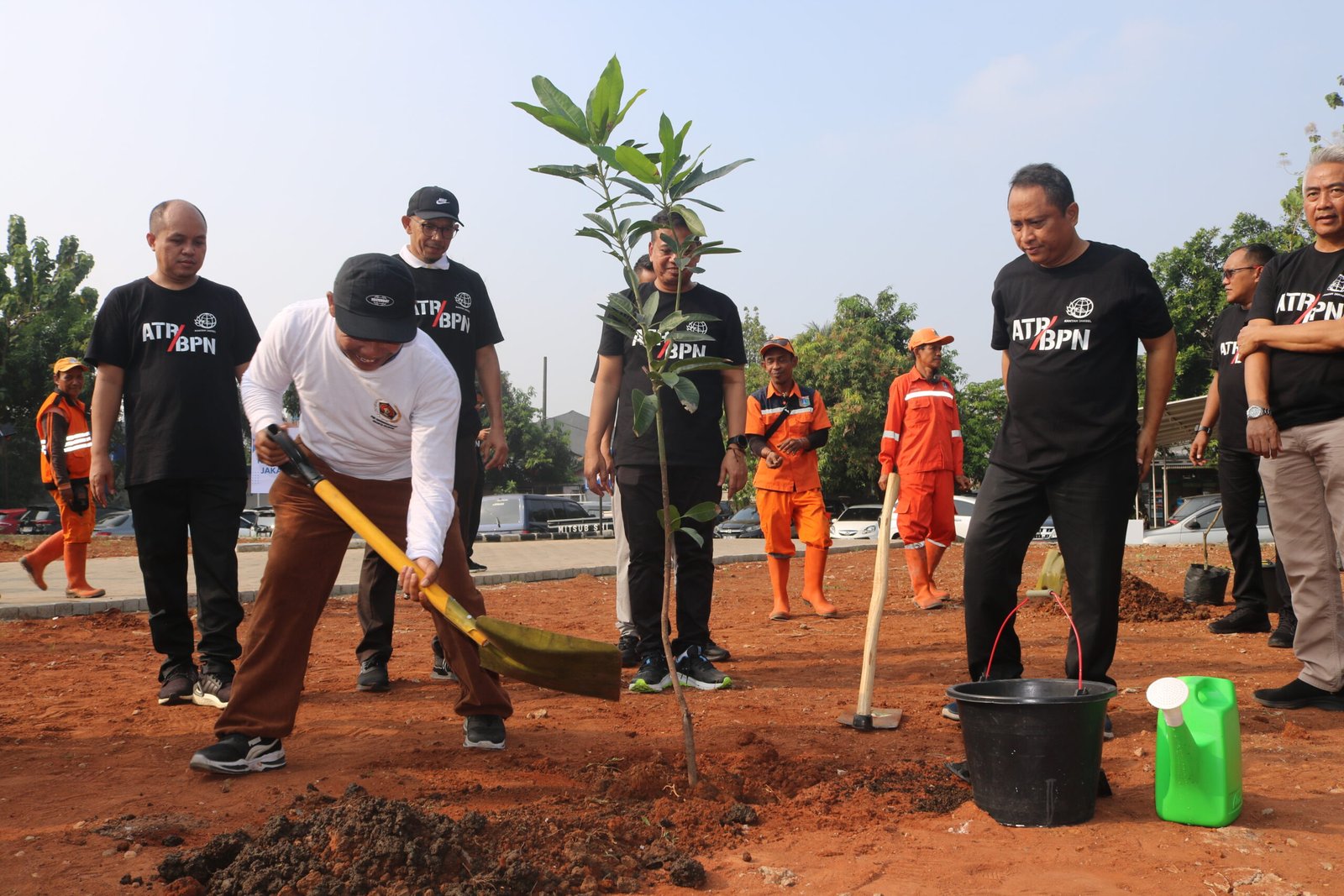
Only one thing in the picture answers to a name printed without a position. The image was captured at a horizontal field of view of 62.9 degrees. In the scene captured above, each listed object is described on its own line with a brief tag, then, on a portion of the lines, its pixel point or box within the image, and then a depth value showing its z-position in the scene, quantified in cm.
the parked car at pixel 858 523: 2366
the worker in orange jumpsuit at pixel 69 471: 849
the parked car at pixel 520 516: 2538
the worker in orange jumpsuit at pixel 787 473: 805
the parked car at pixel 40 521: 2959
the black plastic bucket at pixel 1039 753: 304
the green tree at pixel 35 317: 2905
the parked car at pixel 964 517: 2185
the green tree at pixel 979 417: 3719
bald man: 491
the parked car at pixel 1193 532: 1729
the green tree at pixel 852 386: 3027
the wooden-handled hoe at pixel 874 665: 427
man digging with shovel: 365
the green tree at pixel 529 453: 5712
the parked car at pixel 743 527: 2809
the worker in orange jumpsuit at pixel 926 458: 856
